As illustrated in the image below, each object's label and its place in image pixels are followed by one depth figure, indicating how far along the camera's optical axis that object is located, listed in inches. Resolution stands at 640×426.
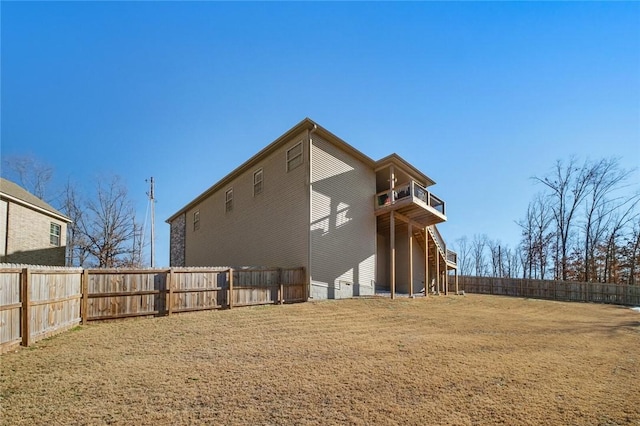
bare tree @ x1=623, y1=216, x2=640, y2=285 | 1344.7
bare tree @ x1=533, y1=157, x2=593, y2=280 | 1440.9
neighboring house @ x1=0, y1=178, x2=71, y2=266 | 685.9
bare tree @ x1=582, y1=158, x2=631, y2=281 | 1422.2
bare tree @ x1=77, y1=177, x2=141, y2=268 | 1240.2
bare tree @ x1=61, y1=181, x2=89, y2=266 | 1225.4
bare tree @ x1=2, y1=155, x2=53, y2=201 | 1192.2
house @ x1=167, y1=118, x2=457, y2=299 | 597.9
